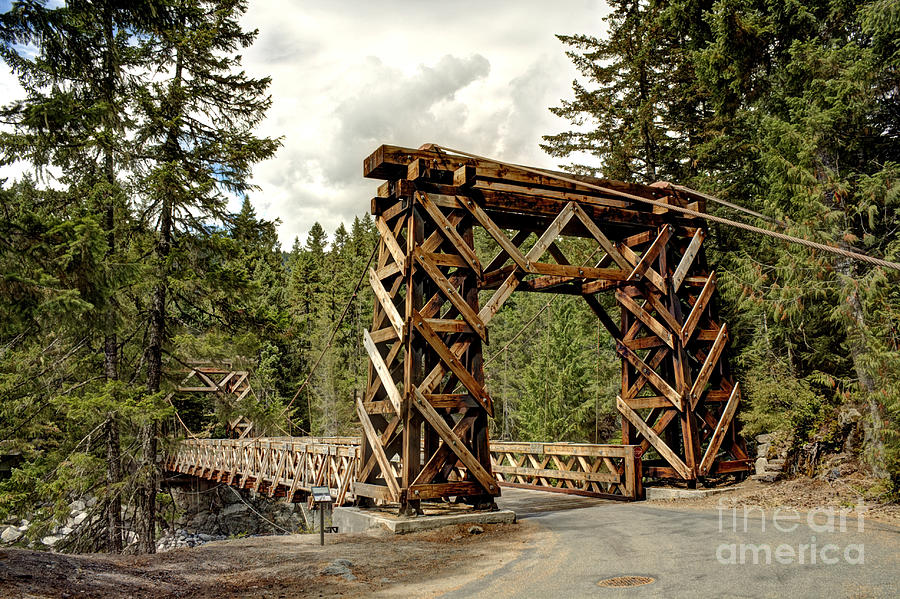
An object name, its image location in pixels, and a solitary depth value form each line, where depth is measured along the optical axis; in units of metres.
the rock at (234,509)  32.88
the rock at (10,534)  24.53
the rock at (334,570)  5.73
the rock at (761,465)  11.15
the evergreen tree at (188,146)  13.62
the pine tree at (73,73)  6.54
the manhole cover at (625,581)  5.03
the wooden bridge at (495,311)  8.66
